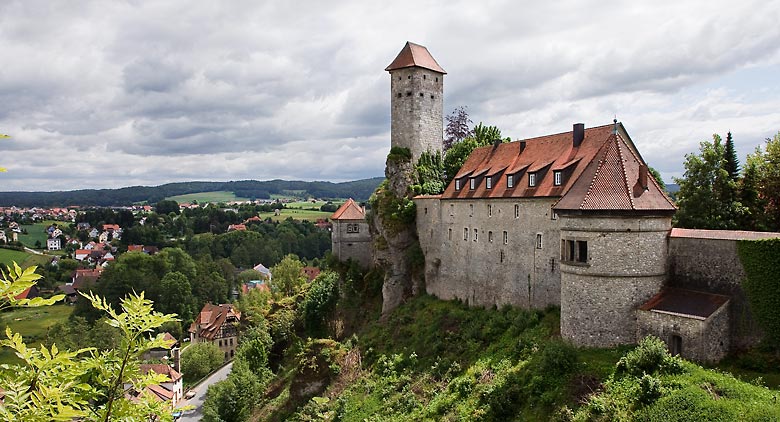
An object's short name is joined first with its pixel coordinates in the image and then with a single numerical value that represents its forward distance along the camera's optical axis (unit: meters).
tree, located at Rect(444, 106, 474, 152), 62.00
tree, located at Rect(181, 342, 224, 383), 73.38
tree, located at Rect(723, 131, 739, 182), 37.03
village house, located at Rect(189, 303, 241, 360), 87.81
